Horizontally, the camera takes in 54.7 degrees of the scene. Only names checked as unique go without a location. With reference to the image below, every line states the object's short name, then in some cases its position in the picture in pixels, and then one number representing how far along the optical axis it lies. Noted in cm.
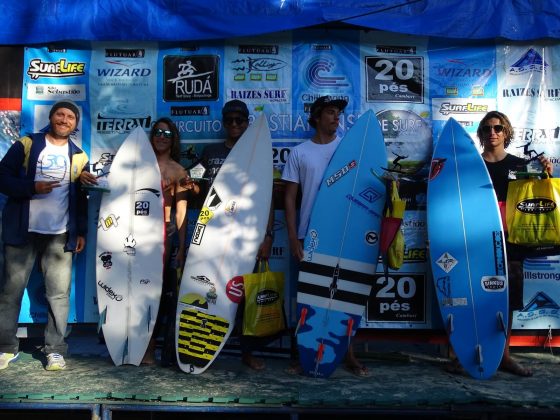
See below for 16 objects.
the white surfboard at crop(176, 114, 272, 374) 350
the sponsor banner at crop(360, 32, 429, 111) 397
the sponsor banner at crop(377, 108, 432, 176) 396
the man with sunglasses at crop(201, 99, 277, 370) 353
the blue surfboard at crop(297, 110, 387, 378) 345
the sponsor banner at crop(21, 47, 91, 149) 404
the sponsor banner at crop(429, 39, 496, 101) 398
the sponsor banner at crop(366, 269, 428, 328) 390
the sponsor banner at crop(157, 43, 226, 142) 401
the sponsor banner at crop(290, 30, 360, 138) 397
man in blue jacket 352
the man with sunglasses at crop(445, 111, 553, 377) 354
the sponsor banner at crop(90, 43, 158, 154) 404
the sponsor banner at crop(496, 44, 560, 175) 394
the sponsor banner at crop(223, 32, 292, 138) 399
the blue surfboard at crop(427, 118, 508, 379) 343
